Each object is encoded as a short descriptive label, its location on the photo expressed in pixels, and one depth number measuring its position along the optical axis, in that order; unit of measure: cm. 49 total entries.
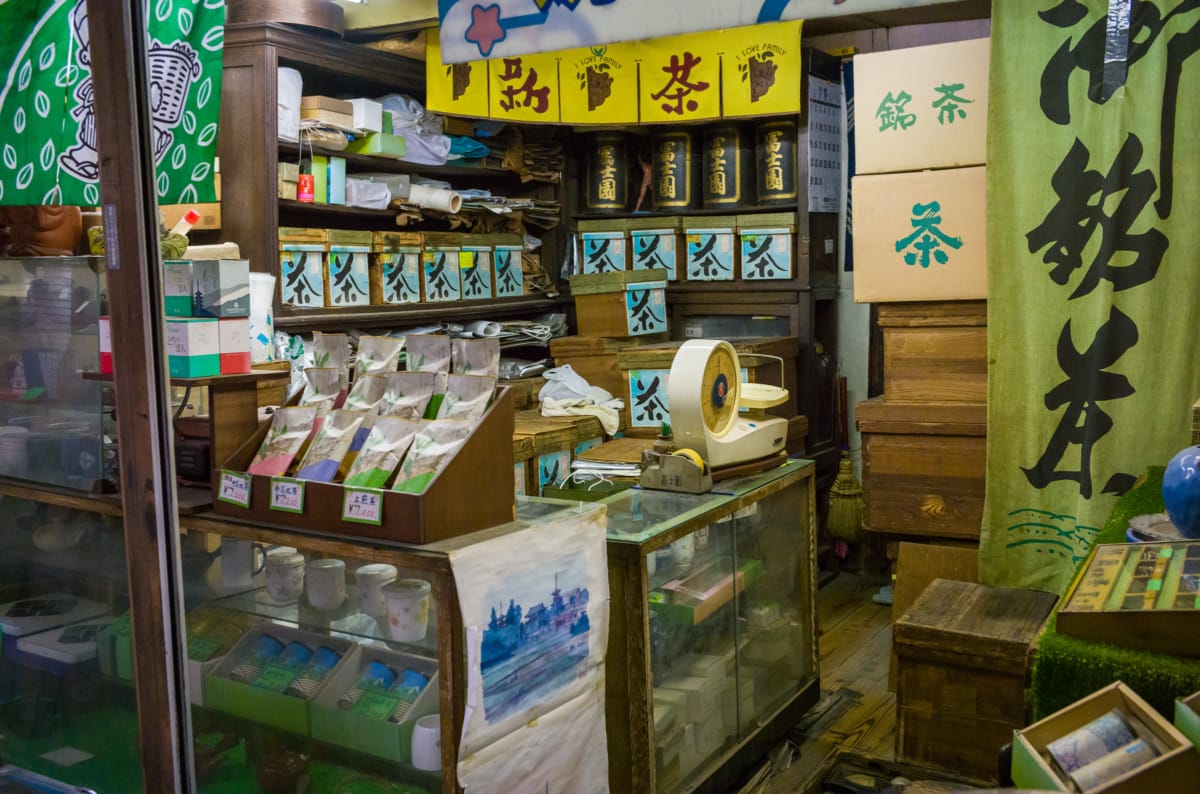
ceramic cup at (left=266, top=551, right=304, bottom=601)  275
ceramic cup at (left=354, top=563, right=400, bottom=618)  260
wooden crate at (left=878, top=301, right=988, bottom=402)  386
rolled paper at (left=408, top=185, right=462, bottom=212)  551
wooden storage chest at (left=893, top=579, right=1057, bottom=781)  310
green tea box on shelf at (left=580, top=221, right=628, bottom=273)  642
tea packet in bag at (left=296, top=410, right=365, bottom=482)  252
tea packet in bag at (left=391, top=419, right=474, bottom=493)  241
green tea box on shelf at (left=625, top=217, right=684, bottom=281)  636
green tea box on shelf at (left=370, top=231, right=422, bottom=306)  539
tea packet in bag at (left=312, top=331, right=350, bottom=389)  282
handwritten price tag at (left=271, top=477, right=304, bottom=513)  246
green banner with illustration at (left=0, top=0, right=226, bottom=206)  268
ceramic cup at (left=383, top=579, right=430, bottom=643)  253
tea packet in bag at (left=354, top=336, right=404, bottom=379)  281
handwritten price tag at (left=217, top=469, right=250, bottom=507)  254
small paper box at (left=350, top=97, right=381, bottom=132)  512
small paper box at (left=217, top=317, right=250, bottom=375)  262
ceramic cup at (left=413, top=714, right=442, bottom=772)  244
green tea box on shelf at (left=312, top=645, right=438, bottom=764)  250
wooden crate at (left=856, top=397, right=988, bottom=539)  389
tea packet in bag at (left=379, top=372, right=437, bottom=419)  261
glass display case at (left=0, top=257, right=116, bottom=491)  281
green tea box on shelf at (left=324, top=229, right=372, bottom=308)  512
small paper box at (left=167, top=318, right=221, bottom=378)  254
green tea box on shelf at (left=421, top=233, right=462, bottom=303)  567
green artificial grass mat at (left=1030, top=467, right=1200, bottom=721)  171
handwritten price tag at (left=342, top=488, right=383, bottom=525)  236
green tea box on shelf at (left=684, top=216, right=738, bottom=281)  626
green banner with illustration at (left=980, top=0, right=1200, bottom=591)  325
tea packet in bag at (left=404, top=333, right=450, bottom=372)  272
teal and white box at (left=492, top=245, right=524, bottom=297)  616
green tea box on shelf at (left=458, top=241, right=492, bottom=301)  590
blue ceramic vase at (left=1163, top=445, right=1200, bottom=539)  204
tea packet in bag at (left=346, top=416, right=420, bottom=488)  246
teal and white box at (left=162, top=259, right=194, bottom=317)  258
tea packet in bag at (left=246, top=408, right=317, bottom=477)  258
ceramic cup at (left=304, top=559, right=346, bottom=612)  266
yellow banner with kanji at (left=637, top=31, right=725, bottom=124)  572
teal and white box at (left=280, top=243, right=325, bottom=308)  486
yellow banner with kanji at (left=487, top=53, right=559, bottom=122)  566
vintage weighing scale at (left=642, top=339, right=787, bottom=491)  345
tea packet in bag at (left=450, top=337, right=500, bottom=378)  265
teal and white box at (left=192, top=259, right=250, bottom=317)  256
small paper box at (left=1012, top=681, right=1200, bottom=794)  134
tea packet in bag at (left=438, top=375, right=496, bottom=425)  253
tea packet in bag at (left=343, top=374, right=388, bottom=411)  271
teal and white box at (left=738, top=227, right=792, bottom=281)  609
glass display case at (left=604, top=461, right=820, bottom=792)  289
